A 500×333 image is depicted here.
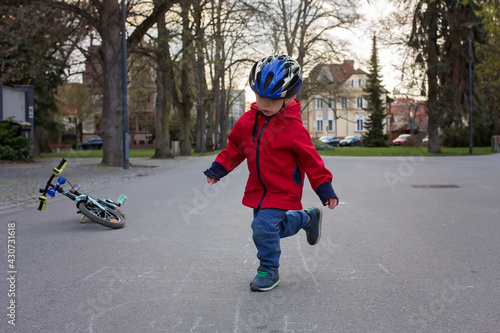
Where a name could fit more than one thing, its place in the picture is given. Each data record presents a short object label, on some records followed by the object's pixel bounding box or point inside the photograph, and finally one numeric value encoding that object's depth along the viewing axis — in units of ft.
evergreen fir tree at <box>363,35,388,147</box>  214.28
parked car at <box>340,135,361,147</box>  237.86
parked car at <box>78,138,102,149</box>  235.40
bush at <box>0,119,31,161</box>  82.11
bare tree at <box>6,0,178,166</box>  71.15
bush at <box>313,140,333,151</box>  152.99
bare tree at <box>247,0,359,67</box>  112.98
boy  13.26
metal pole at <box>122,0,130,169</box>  69.41
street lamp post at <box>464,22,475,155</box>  108.17
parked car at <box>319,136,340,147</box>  240.67
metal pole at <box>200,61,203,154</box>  123.34
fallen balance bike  23.25
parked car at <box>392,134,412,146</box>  219.08
